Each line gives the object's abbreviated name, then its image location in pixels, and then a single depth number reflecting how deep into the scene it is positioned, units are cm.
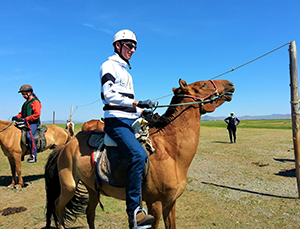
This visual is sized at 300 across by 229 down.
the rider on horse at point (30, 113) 805
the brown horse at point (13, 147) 811
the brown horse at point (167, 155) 336
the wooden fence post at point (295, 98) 639
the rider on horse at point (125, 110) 313
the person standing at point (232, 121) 1991
